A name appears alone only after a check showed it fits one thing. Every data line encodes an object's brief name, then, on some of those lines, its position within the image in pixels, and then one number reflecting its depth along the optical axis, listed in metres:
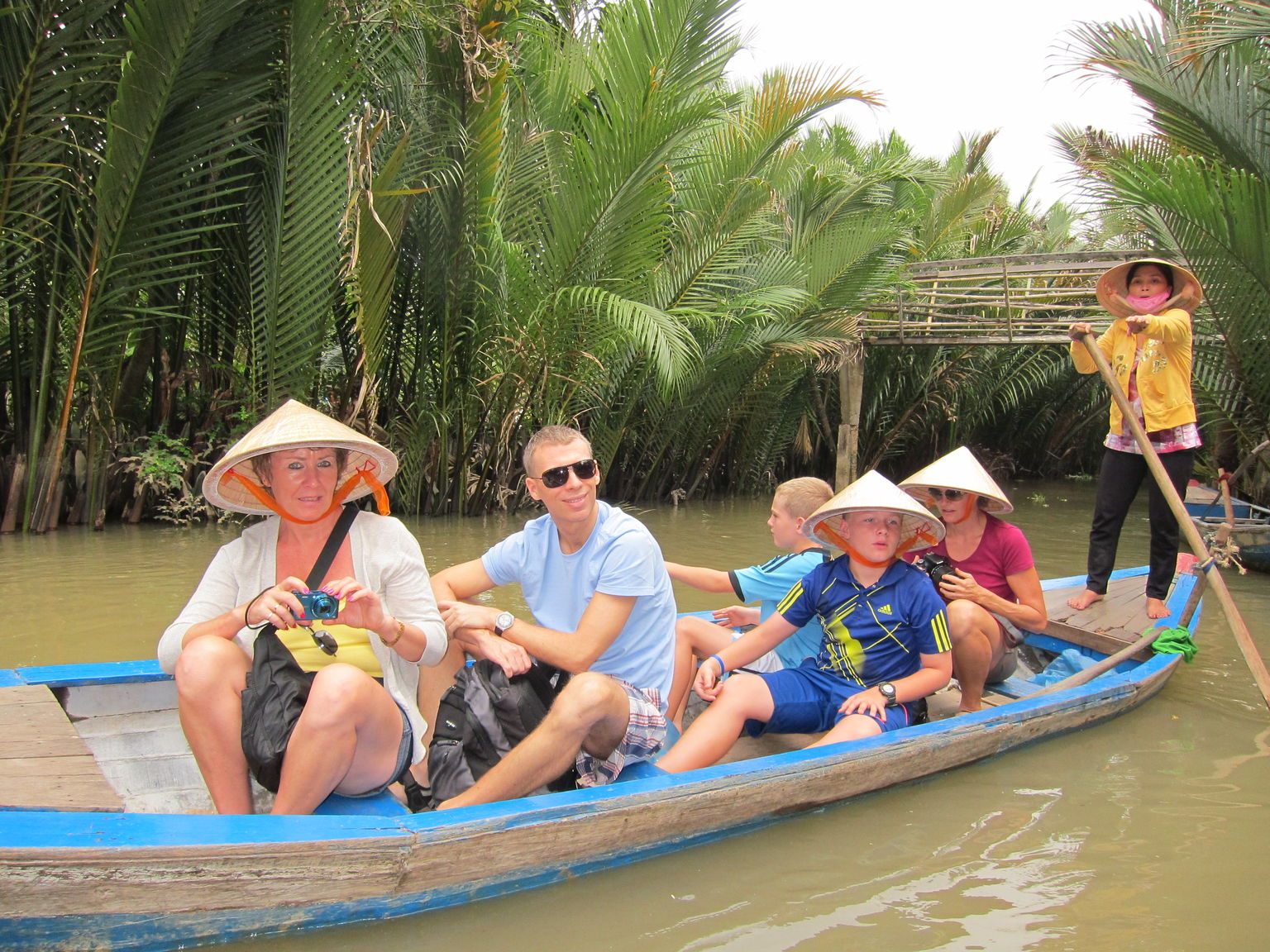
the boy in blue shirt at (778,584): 4.12
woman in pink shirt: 4.16
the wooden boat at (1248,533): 8.34
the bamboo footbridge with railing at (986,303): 11.71
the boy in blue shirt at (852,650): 3.61
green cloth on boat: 4.88
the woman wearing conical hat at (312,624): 2.71
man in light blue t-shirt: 2.97
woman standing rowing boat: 5.25
